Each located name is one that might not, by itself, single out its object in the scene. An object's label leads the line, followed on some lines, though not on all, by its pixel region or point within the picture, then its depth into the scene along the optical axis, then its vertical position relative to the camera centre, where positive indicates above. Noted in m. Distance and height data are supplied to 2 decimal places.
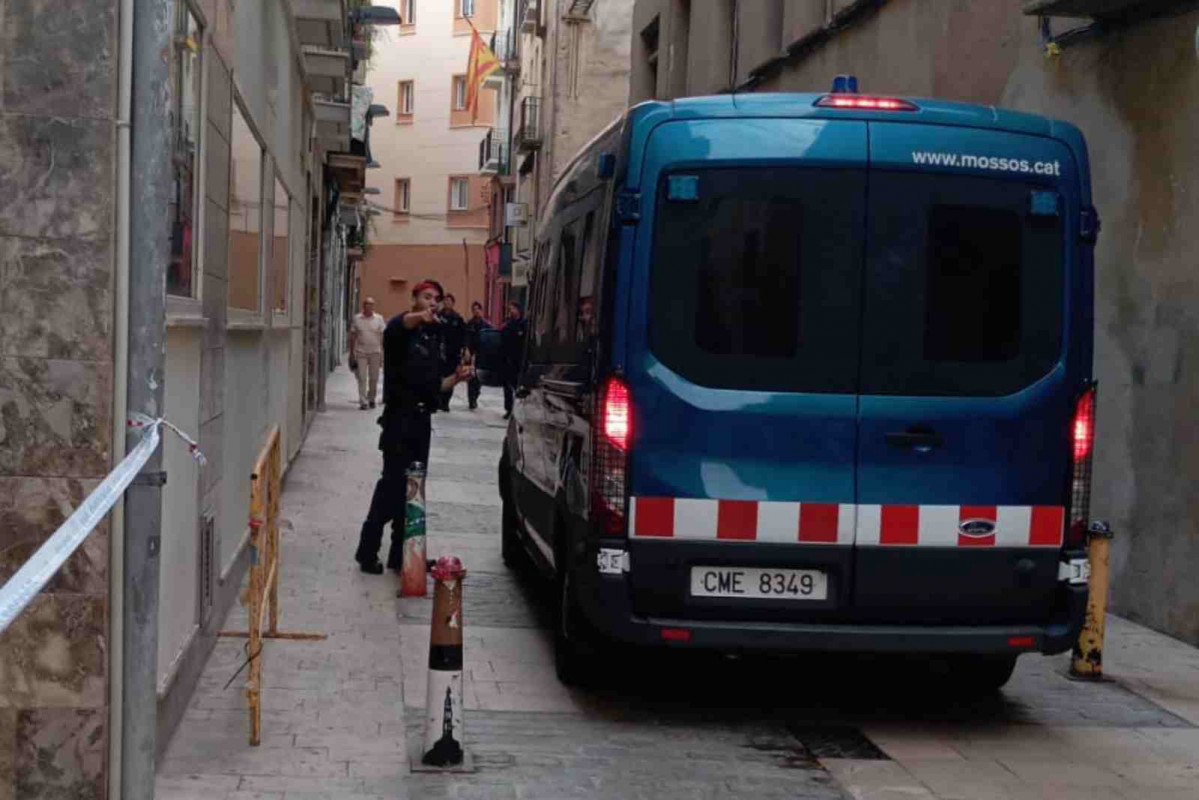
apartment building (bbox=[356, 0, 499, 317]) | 58.09 +4.74
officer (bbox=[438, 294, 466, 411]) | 13.34 -0.42
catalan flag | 44.00 +6.12
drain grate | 6.45 -1.73
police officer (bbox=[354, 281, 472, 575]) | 9.95 -0.65
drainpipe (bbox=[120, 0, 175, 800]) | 4.29 -0.18
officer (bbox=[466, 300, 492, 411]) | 25.12 -0.62
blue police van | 6.50 -0.30
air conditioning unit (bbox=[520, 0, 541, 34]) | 42.56 +7.29
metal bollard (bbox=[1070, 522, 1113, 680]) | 7.90 -1.43
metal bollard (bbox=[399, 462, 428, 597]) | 9.19 -1.38
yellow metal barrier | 6.06 -1.04
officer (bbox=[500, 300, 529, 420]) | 22.25 -0.79
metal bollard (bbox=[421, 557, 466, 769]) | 5.87 -1.36
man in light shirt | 24.77 -0.87
